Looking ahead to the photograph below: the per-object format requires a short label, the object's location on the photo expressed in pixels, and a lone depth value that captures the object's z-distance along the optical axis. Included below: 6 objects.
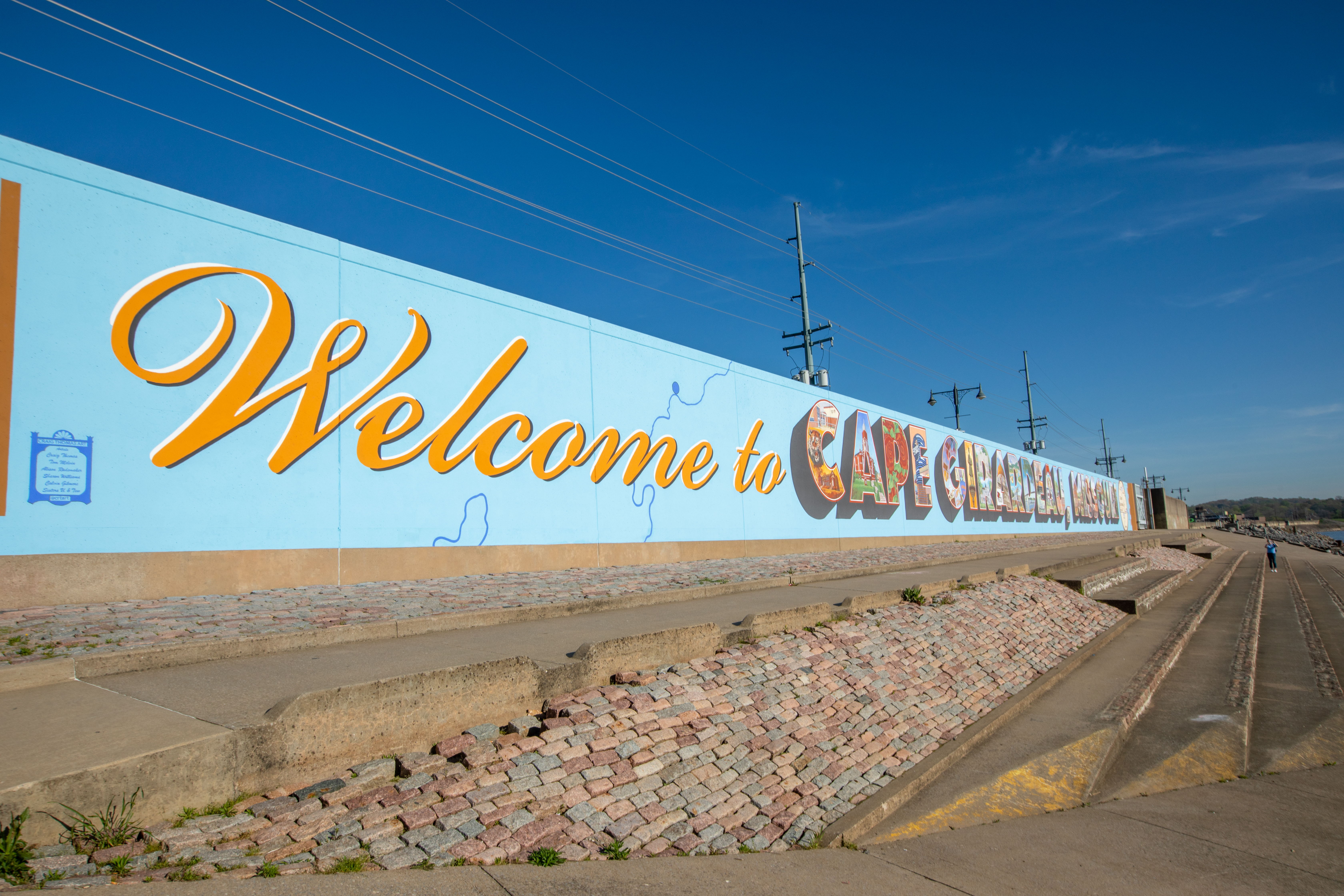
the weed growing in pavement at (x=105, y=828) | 3.24
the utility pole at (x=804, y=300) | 29.30
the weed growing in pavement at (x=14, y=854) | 2.96
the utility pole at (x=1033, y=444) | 57.81
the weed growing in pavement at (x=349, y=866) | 3.58
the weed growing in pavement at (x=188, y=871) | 3.22
